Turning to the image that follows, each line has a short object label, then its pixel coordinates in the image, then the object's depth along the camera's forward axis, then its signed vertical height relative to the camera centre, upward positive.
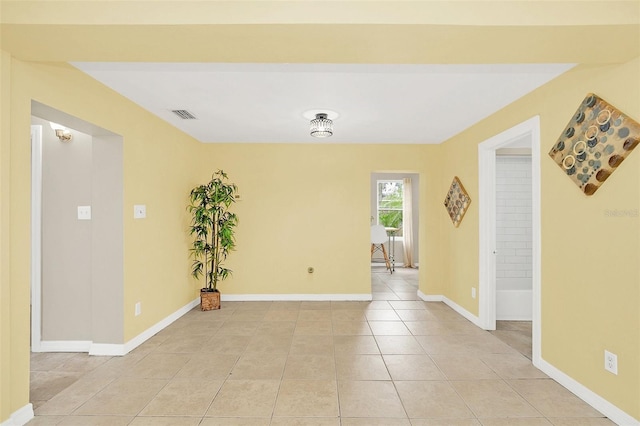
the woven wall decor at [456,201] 4.06 +0.21
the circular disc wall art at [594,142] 1.96 +0.50
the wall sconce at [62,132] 3.01 +0.81
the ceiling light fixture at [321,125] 3.33 +0.97
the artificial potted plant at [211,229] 4.24 -0.16
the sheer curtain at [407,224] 7.89 -0.18
